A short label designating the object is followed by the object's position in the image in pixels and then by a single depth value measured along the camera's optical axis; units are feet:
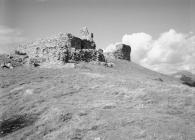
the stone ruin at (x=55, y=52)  110.32
